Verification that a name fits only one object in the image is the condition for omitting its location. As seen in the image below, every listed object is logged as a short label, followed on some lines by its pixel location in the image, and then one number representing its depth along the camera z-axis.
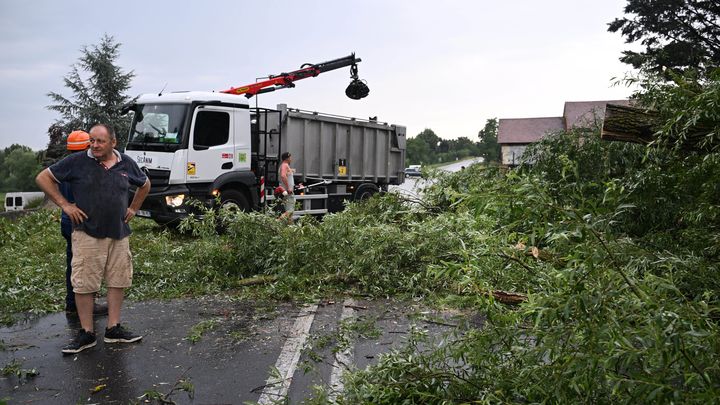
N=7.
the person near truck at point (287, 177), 12.55
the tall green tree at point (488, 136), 103.03
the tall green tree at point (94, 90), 31.38
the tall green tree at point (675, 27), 24.52
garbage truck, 11.03
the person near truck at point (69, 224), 5.49
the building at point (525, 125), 63.03
